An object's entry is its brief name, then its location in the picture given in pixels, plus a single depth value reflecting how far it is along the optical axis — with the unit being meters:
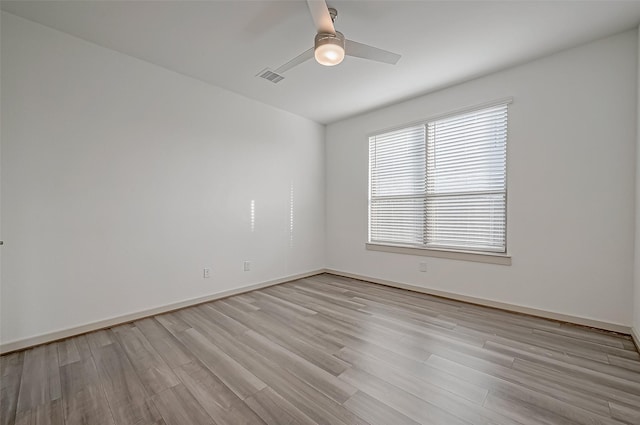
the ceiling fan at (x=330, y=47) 1.76
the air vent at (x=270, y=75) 3.02
